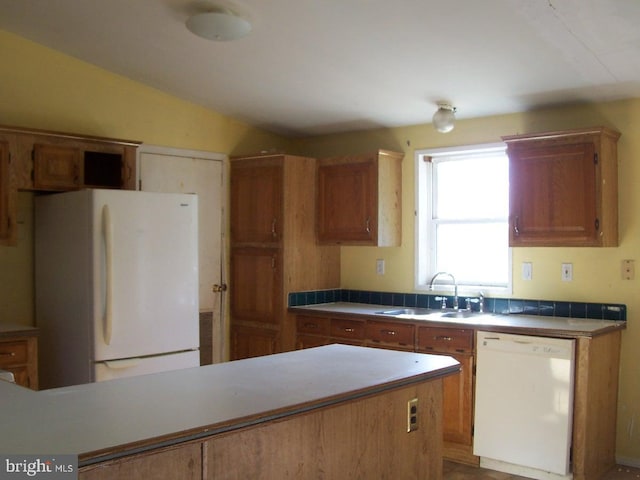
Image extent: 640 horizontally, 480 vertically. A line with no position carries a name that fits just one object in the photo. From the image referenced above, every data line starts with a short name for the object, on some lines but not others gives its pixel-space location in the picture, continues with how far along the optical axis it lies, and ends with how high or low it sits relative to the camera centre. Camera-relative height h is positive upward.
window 4.50 +0.19
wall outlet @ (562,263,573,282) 4.10 -0.19
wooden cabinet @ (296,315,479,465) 3.93 -0.68
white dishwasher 3.54 -0.91
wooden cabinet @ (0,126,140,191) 3.83 +0.51
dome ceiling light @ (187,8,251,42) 3.26 +1.11
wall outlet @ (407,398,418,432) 2.20 -0.58
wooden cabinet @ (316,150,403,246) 4.70 +0.32
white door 4.74 +0.31
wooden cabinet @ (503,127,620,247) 3.74 +0.32
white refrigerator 3.66 -0.24
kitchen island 1.42 -0.43
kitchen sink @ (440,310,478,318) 4.34 -0.48
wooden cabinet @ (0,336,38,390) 3.51 -0.63
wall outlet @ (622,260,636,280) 3.86 -0.16
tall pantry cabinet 4.79 -0.05
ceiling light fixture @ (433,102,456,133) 4.25 +0.81
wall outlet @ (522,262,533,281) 4.25 -0.19
